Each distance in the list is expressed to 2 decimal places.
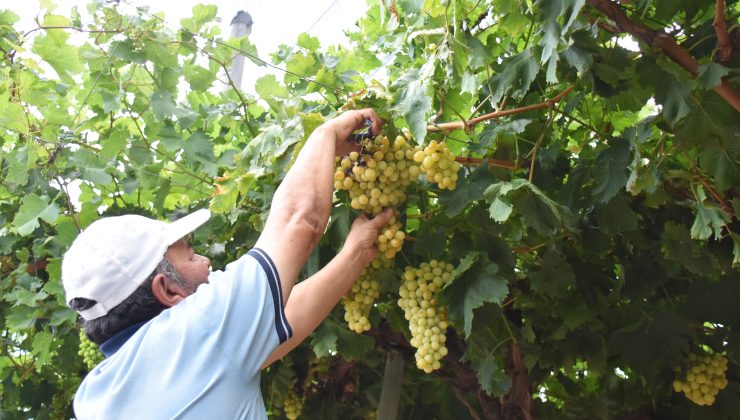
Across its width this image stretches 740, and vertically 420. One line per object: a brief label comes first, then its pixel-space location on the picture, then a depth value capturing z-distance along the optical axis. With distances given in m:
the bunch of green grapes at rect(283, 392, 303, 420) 3.67
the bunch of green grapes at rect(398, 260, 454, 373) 2.40
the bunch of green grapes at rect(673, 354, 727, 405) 2.96
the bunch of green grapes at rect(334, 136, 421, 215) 2.20
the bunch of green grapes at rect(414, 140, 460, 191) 2.18
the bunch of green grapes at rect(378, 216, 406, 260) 2.30
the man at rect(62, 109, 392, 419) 1.81
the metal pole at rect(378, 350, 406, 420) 3.21
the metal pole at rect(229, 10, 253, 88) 5.38
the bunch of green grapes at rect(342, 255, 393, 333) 2.49
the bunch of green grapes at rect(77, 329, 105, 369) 3.88
